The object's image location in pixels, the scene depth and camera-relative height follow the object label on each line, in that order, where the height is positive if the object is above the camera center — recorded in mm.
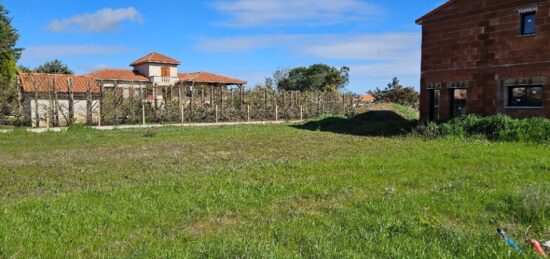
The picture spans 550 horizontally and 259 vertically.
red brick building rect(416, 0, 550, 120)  16922 +2066
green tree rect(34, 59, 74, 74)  62031 +5664
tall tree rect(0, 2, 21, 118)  30219 +4432
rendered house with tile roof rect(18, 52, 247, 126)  25703 +869
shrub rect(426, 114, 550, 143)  14961 -762
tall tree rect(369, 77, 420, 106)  51875 +1353
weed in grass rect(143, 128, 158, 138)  19836 -1088
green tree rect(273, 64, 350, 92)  72562 +5021
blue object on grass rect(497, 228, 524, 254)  4380 -1355
